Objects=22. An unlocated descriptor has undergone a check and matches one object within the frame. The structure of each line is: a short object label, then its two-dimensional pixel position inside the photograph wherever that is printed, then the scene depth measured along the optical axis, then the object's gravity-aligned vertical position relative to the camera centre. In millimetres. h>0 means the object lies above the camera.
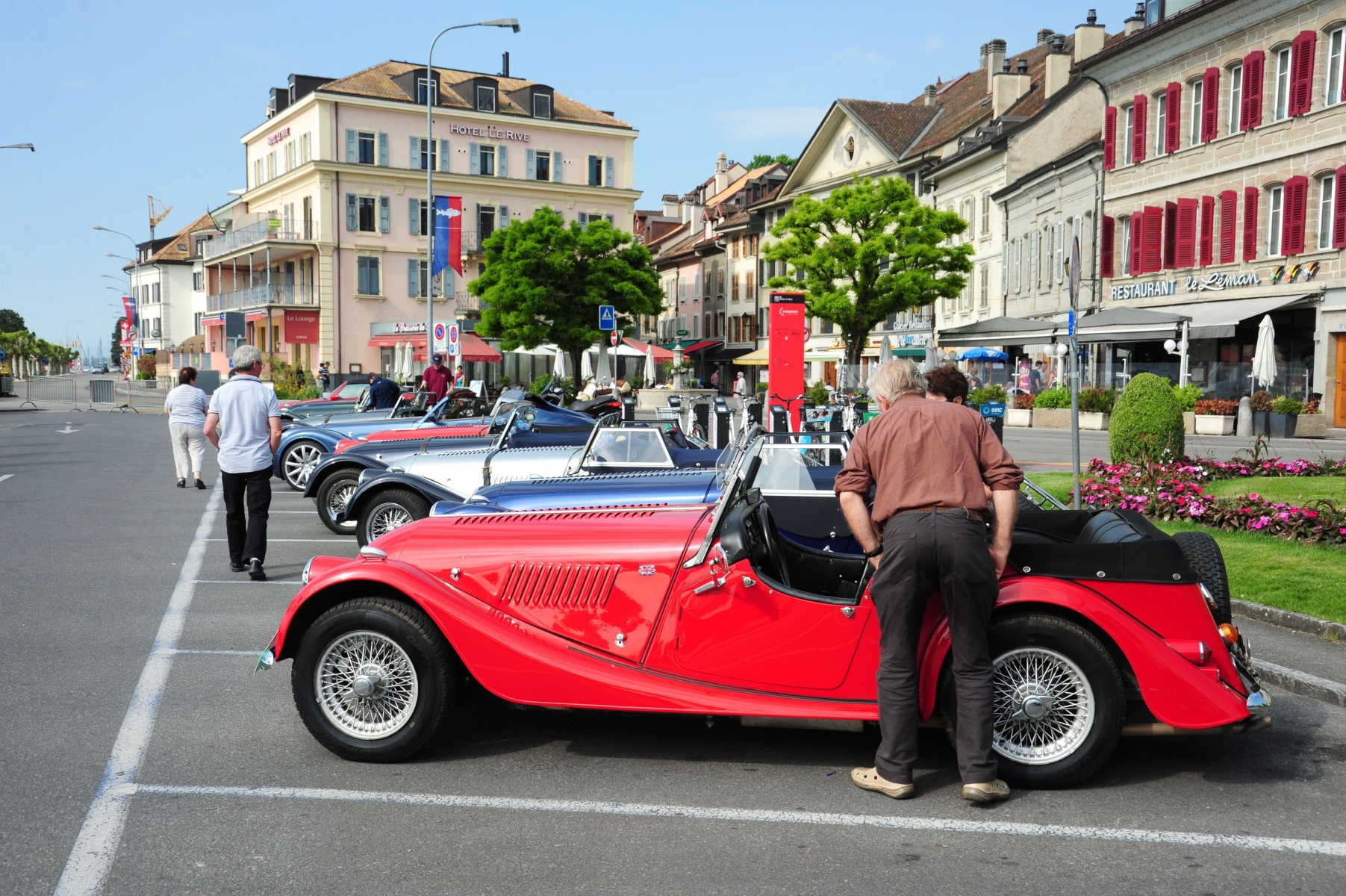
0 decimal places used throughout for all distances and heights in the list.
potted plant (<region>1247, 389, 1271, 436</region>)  26547 -881
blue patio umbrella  39750 +486
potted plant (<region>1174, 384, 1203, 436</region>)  27531 -718
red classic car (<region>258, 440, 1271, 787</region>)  4719 -1114
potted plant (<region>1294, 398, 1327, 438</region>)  25906 -1157
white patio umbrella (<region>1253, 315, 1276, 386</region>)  26547 +349
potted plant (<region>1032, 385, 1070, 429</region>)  31578 -1058
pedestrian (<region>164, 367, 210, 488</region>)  16250 -849
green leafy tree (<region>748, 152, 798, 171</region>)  89688 +15742
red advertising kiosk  24188 +483
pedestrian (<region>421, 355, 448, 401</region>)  21016 -267
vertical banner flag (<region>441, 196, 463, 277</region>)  35312 +3987
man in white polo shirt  8953 -615
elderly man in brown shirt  4547 -716
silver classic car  9641 -889
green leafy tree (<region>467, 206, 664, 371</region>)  51312 +3636
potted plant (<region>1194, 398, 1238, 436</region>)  27062 -1038
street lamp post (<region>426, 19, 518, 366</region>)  33156 +4350
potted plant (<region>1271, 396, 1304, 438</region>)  26141 -974
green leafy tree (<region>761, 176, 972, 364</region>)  43031 +4184
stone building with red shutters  27547 +4871
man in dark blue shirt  19641 -502
